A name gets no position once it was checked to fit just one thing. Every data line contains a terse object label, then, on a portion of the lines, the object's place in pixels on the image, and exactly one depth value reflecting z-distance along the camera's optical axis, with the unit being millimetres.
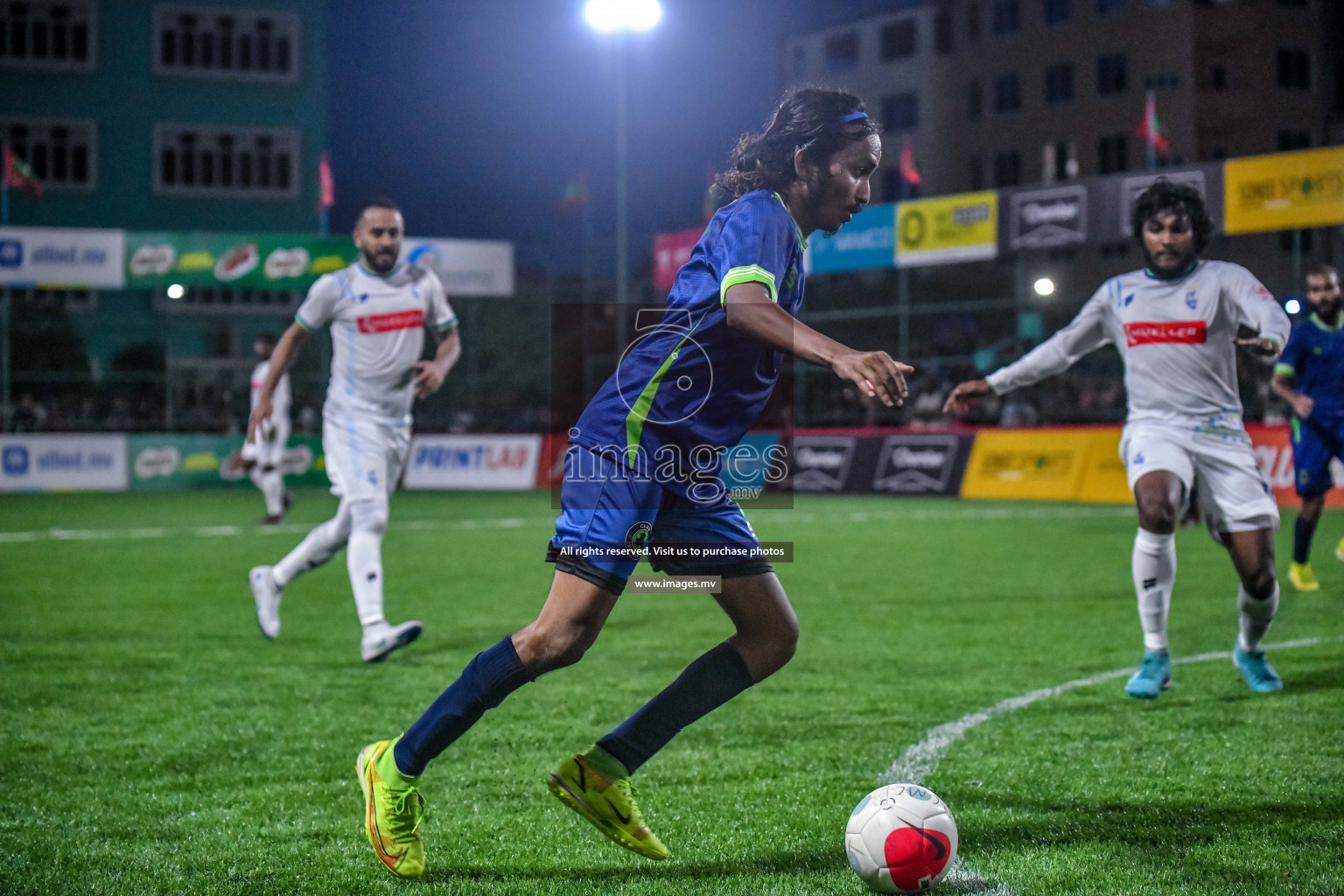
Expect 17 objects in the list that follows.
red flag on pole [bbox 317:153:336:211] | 31047
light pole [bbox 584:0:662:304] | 24219
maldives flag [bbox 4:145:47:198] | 29344
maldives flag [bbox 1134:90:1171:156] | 27578
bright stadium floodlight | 24203
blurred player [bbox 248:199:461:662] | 7145
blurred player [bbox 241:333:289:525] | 16703
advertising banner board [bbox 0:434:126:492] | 24969
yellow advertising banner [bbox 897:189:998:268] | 23281
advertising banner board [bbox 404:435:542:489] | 25656
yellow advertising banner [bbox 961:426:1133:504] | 18875
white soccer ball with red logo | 3271
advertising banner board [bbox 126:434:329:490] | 25922
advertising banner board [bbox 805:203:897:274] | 24688
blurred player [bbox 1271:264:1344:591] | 9703
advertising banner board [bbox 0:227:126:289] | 26594
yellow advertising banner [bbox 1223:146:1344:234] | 18938
